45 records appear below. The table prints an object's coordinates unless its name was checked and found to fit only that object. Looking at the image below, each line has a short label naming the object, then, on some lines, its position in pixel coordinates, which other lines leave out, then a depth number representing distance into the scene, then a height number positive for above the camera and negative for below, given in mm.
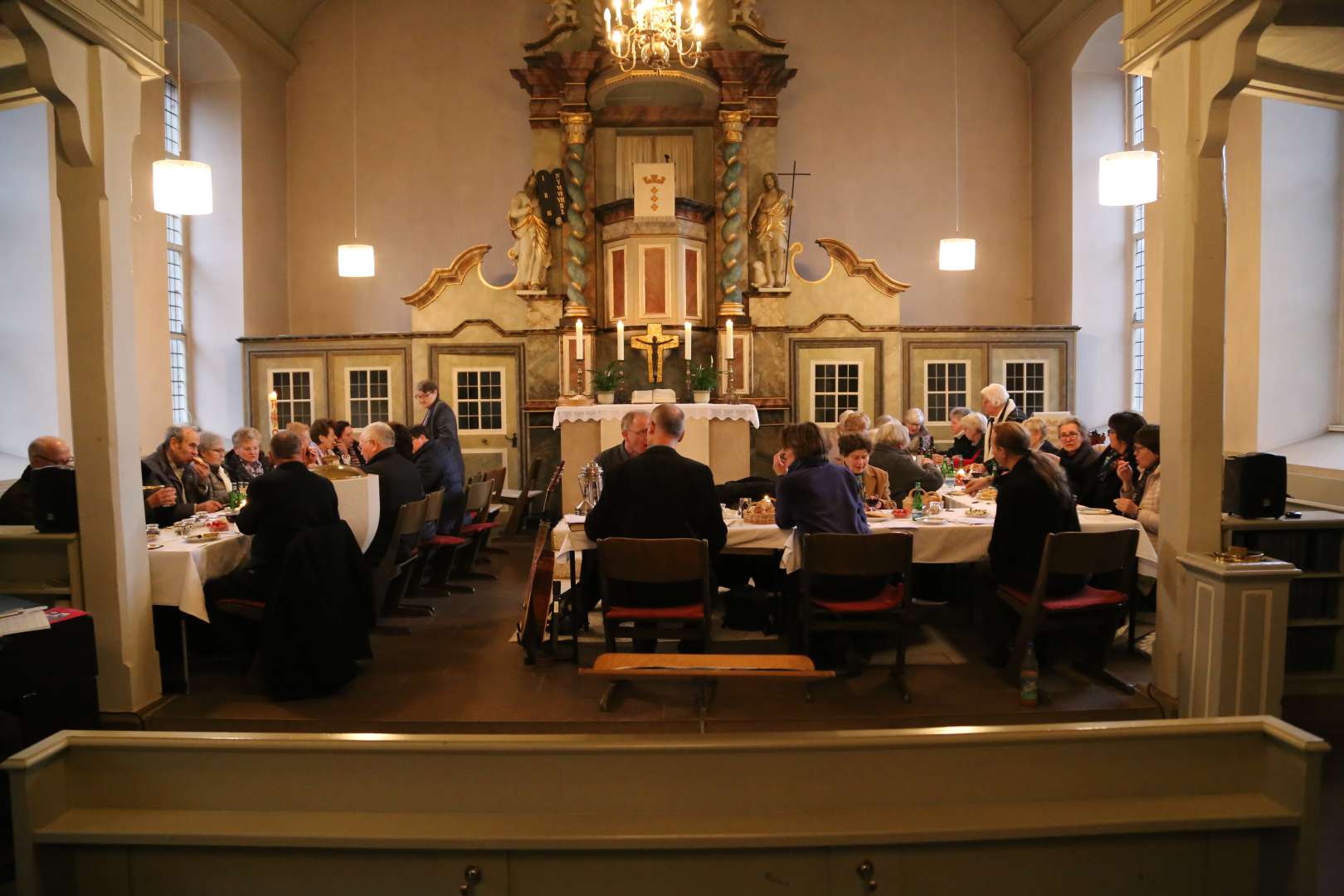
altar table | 9922 -380
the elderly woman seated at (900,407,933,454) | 8633 -323
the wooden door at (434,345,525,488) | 11258 +45
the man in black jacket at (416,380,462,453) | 7504 -90
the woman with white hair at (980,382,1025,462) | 8117 -73
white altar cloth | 9828 -124
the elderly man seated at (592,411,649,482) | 5492 -189
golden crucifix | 10945 +672
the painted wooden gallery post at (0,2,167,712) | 4039 +295
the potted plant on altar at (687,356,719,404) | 10733 +220
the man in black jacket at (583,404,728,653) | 4477 -508
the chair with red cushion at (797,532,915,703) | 4289 -908
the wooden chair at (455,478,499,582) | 7340 -1001
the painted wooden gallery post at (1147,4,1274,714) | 3967 +377
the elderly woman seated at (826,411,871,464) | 6148 -174
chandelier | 6910 +2853
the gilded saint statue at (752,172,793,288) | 11312 +2071
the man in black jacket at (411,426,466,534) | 6902 -546
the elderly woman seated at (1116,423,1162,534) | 5121 -510
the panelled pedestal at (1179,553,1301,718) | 3824 -1023
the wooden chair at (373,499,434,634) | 5367 -1011
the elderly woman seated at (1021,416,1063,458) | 6930 -287
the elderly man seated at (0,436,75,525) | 5195 -411
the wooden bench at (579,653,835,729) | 3412 -1035
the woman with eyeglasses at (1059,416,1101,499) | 6078 -430
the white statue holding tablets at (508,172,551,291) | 11234 +1993
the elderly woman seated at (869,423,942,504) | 6109 -448
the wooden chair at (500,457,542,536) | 9094 -1036
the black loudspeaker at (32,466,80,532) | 4211 -424
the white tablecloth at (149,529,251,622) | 4523 -842
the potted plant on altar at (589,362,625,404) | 10758 +213
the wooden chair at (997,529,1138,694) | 4273 -986
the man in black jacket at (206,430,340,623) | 4566 -528
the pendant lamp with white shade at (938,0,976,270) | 10117 +1575
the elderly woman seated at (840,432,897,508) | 5395 -485
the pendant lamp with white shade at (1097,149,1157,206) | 6738 +1598
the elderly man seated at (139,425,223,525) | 5699 -427
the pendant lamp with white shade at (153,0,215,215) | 6492 +1578
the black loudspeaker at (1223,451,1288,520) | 4312 -445
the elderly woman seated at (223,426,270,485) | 6789 -379
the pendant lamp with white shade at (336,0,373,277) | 9984 +1597
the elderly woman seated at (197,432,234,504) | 6293 -398
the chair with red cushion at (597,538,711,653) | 4207 -817
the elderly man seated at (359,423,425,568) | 5660 -476
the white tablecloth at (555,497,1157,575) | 5082 -774
